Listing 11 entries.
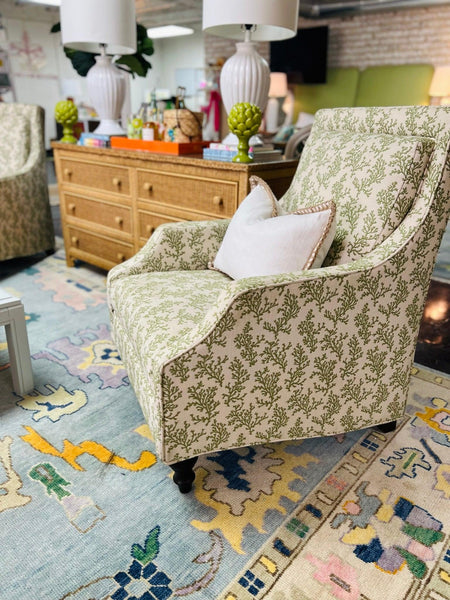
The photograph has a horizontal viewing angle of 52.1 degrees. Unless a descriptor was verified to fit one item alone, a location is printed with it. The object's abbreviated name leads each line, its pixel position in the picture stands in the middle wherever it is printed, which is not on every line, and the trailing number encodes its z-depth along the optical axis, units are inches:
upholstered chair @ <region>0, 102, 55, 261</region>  119.9
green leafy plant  114.3
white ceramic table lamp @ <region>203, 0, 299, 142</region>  74.7
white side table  63.5
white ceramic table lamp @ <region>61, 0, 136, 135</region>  94.9
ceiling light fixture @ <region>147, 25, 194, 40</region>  347.6
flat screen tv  256.2
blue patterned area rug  42.4
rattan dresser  81.7
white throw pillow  51.8
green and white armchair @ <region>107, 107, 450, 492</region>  44.9
